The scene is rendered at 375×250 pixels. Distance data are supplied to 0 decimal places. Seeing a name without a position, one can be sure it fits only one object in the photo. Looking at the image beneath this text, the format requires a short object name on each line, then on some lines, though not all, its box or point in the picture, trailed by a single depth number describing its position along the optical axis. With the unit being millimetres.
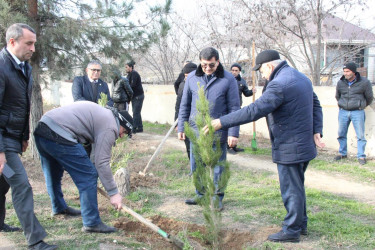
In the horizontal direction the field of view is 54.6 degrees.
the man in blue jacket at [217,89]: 4449
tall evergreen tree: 6352
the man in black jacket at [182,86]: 6000
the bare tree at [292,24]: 9000
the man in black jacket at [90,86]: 5953
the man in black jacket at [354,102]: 7270
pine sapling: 3559
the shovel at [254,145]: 8523
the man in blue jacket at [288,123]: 3508
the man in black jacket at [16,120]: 3346
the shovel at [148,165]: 6520
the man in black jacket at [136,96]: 9797
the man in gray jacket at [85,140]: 3480
